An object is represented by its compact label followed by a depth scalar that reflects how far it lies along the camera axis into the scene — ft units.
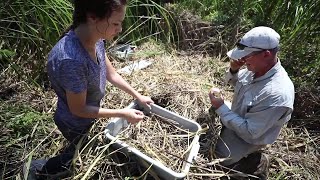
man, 6.26
